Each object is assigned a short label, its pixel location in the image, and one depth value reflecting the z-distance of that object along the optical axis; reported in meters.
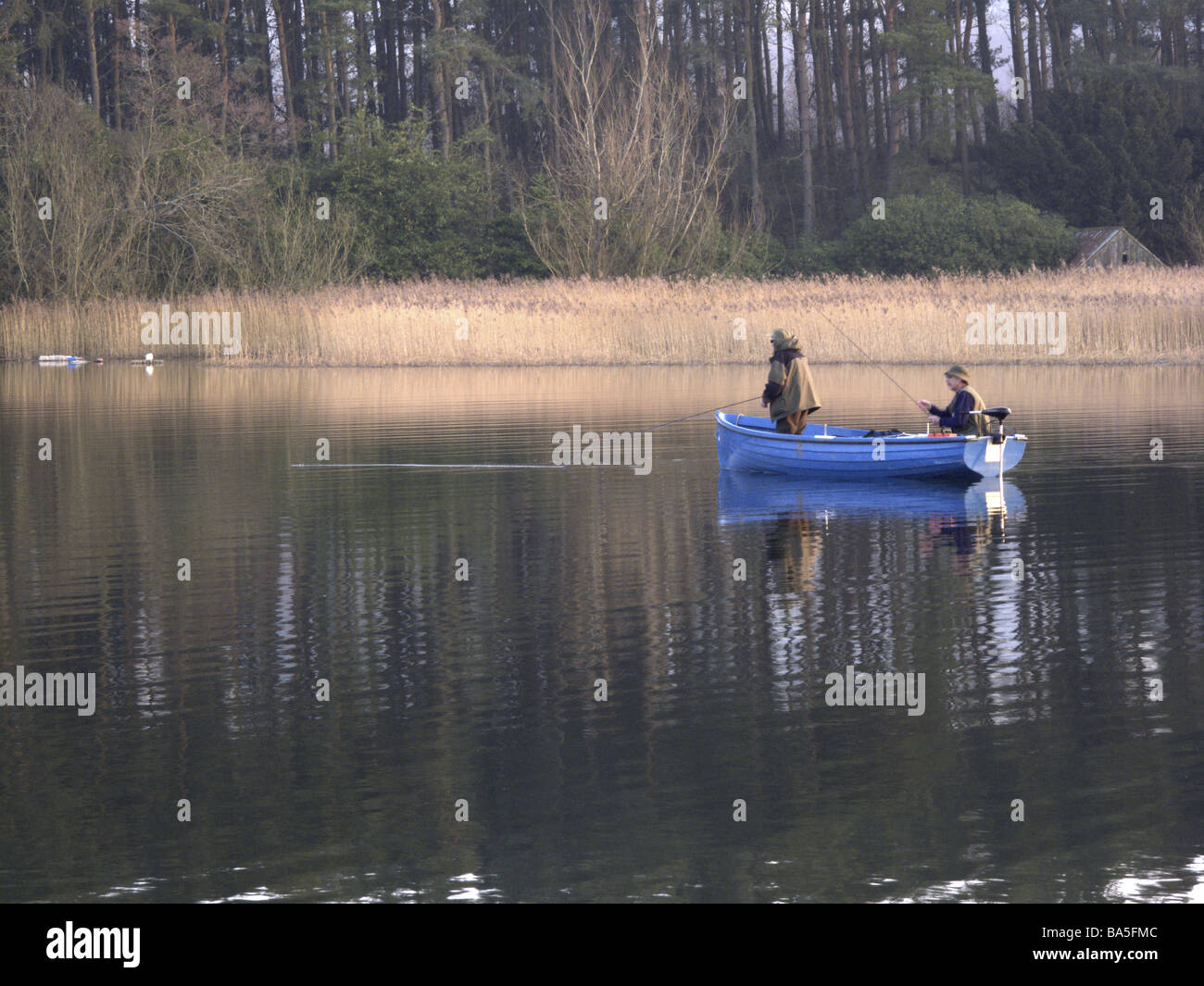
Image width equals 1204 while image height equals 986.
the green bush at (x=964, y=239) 51.09
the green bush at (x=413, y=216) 51.91
